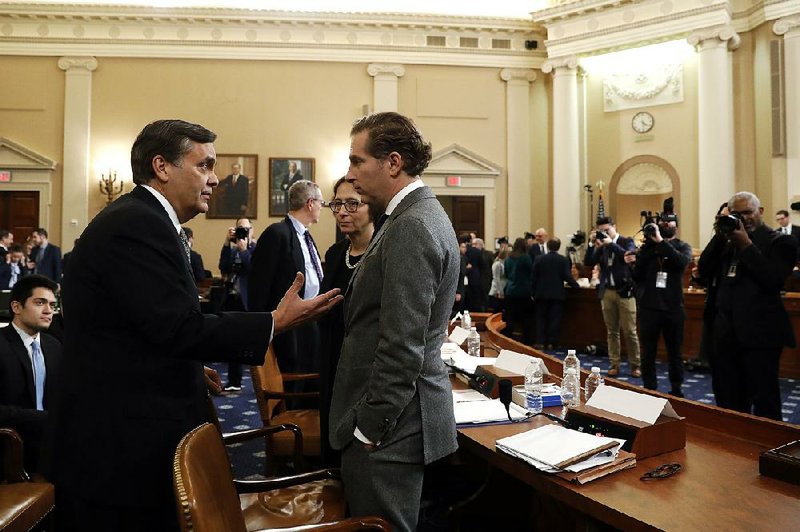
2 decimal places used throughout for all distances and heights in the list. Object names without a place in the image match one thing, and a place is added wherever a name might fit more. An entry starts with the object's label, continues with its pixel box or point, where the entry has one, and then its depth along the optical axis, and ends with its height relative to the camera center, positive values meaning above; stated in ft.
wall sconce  39.29 +6.24
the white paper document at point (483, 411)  7.01 -1.38
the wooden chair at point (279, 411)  9.55 -2.00
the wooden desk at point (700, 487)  4.45 -1.55
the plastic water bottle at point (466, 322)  13.41 -0.70
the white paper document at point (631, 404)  6.10 -1.14
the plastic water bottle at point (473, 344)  11.35 -0.99
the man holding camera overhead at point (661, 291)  17.54 -0.09
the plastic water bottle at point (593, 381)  8.03 -1.16
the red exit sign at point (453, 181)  41.75 +6.90
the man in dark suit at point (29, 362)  9.04 -1.10
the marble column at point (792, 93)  34.01 +10.26
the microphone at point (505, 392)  7.36 -1.19
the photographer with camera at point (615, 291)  21.66 -0.11
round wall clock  40.16 +10.30
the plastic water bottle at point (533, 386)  7.34 -1.16
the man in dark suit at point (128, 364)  5.13 -0.60
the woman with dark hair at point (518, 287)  28.37 +0.05
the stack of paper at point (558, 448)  5.27 -1.37
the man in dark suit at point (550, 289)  26.68 -0.04
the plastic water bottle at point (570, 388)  7.77 -1.21
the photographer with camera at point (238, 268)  22.45 +0.75
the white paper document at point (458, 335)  11.86 -0.87
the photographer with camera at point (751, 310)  11.58 -0.41
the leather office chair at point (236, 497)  3.85 -1.67
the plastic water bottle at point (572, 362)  8.17 -0.94
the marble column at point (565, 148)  40.78 +8.83
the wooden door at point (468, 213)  41.99 +4.87
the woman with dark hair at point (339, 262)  7.64 +0.38
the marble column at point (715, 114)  36.06 +9.74
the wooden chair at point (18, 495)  6.98 -2.35
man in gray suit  4.94 -0.38
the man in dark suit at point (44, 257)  30.22 +1.50
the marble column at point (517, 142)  42.37 +9.53
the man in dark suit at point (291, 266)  12.15 +0.44
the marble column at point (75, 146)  39.37 +8.70
